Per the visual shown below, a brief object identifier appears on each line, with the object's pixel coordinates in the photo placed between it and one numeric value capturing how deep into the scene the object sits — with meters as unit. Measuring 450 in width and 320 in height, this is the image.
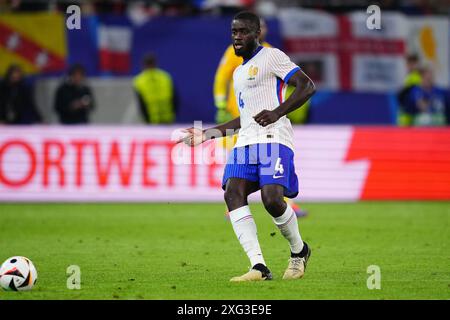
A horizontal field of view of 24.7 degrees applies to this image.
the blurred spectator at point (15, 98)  19.78
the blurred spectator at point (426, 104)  20.50
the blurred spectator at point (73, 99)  19.62
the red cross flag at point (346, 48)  21.50
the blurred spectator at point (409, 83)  20.45
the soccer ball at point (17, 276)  8.62
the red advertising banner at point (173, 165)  18.02
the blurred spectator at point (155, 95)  19.86
